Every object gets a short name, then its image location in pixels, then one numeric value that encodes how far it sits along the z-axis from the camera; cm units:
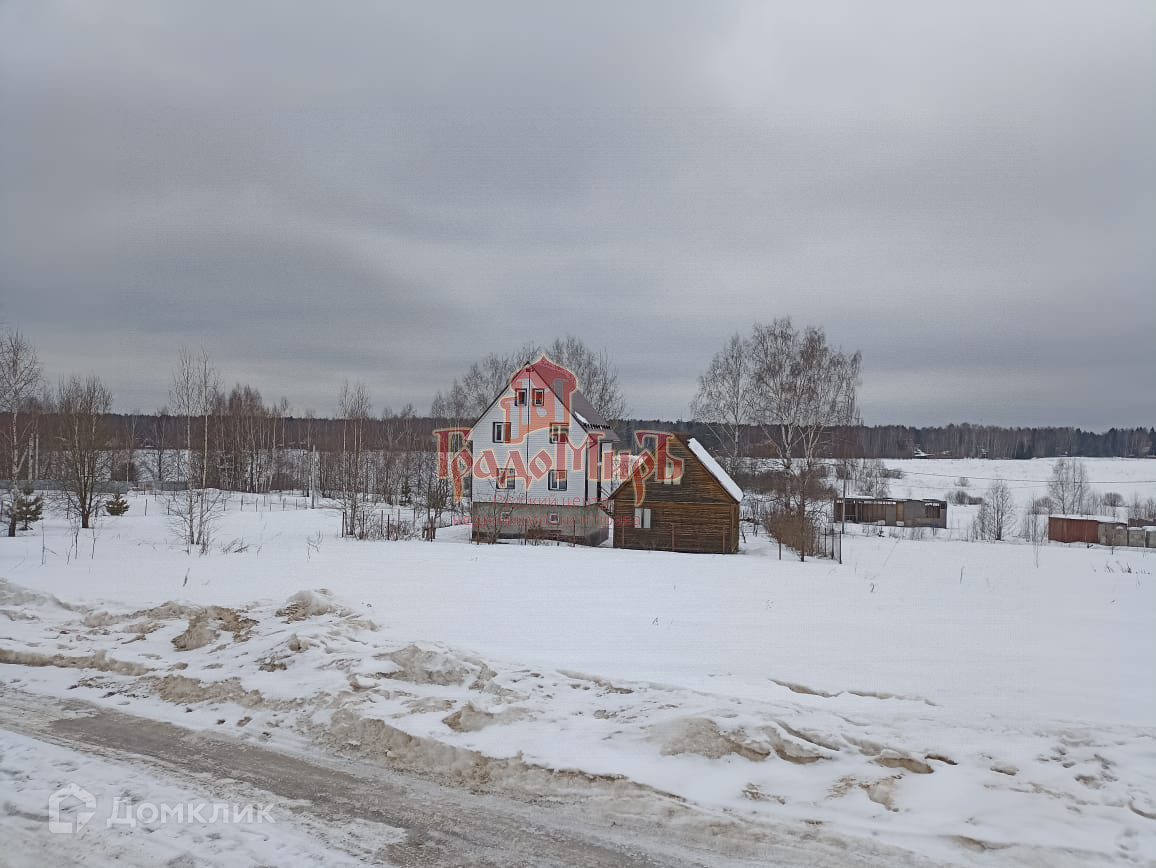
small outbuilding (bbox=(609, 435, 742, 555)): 2709
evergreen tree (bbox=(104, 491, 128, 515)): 2944
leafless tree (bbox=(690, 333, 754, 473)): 3656
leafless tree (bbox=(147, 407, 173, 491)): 6525
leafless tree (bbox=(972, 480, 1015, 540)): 4241
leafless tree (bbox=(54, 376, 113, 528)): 2625
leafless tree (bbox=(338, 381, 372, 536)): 2642
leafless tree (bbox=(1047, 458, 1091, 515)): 6066
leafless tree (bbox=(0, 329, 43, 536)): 2505
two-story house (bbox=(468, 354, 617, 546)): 2956
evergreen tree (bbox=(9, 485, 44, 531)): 2366
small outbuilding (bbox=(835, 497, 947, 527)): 5034
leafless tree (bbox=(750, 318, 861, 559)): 3297
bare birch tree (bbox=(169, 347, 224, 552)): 2016
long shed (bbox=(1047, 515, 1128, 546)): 3959
